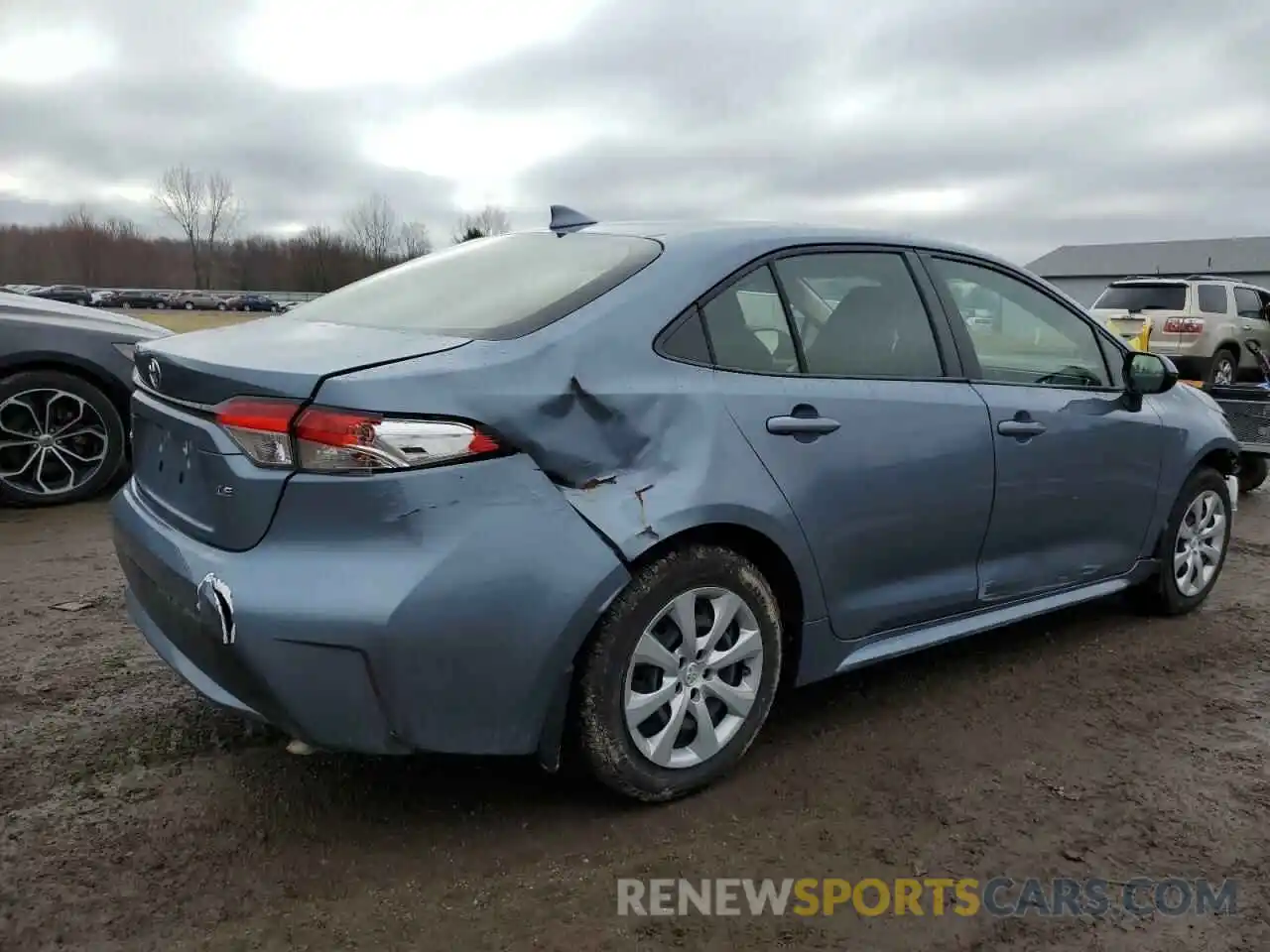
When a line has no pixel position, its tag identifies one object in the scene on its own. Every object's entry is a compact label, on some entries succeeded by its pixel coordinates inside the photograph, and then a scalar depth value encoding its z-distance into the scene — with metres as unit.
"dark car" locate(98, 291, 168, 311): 55.09
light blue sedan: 2.20
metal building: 56.25
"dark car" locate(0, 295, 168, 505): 5.75
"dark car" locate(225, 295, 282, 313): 56.47
